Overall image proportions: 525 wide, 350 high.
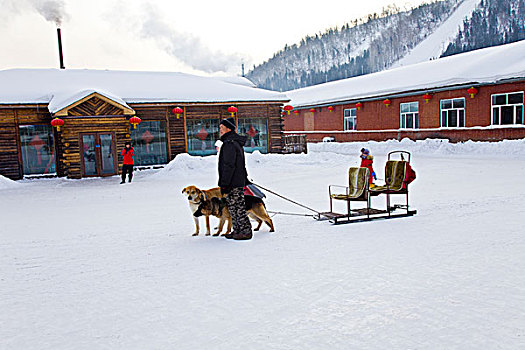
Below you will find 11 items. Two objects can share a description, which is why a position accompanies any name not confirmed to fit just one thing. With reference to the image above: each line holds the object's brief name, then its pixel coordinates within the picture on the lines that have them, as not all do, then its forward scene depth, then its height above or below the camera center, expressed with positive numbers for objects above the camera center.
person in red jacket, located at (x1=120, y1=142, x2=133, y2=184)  16.36 -0.49
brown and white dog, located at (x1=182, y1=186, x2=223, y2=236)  7.27 -0.87
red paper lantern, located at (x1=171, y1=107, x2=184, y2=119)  21.28 +1.64
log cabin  18.75 +1.32
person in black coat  7.13 -0.55
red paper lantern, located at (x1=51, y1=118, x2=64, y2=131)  17.81 +1.09
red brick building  22.95 +2.07
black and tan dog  7.38 -1.11
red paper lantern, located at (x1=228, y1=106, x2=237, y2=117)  22.12 +1.60
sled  8.13 -1.01
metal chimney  29.06 +6.40
